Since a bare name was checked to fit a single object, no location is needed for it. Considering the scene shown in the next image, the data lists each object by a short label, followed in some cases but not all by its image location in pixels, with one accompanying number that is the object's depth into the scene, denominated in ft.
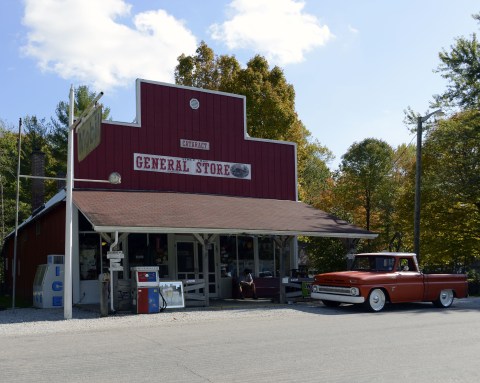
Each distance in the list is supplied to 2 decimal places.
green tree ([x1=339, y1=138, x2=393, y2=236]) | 113.39
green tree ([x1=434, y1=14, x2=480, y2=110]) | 90.07
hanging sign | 45.80
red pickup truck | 52.11
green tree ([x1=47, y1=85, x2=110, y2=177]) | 138.92
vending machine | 59.06
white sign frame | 53.67
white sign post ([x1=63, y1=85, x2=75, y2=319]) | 47.75
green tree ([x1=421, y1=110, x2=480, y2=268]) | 87.40
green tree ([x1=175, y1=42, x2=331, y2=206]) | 113.19
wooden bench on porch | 69.36
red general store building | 59.41
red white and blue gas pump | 51.03
